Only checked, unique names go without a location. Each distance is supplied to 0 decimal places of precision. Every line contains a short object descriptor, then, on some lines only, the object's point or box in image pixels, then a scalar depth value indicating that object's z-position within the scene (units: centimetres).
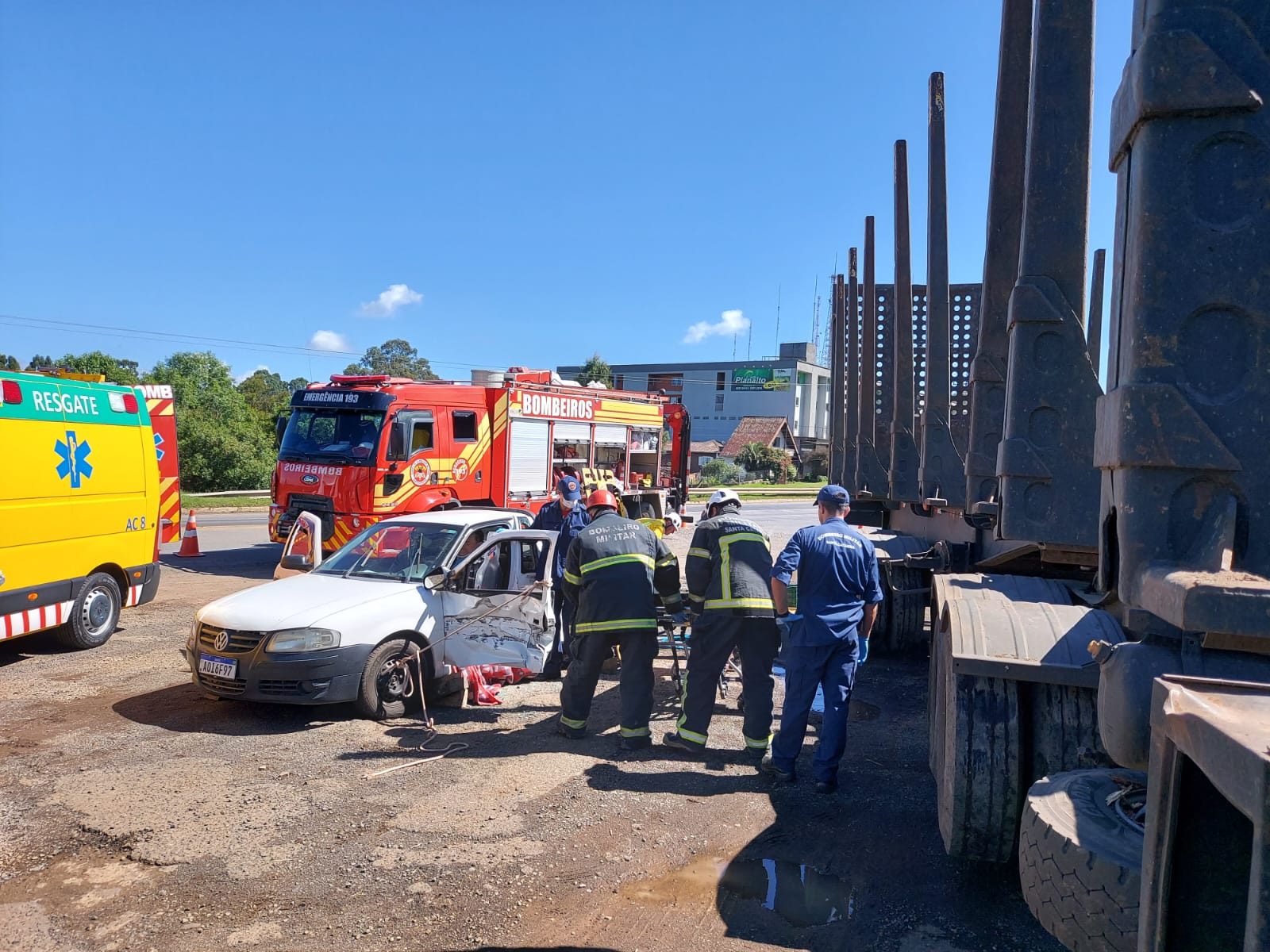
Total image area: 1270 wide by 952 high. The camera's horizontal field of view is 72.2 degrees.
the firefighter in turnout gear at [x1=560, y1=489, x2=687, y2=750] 559
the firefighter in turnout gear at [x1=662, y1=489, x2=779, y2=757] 545
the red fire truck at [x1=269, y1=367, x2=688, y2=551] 1209
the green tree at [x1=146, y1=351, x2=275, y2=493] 3209
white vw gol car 571
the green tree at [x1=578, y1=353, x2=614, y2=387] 5953
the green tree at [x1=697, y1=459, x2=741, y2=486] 4686
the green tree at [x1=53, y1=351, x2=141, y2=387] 3909
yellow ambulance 704
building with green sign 6300
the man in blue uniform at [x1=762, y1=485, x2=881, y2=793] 498
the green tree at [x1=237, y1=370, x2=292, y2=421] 5287
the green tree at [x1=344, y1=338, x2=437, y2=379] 7262
